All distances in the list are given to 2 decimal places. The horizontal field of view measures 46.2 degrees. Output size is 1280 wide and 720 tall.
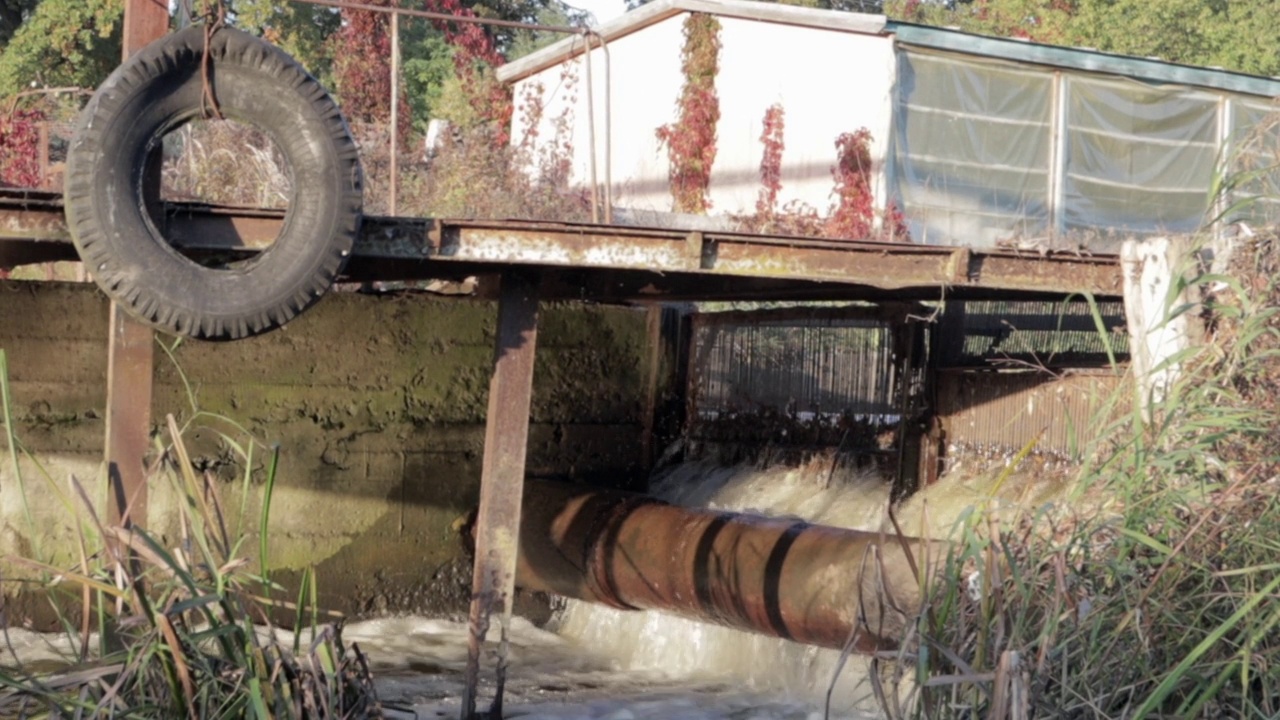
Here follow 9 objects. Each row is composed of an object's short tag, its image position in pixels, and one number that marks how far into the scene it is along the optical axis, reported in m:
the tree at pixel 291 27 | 23.06
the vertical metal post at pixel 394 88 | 8.66
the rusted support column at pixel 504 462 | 8.31
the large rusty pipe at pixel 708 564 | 7.61
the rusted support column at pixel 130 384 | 7.19
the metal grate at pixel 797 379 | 10.98
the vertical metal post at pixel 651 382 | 12.57
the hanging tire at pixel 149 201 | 6.84
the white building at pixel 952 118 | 15.70
